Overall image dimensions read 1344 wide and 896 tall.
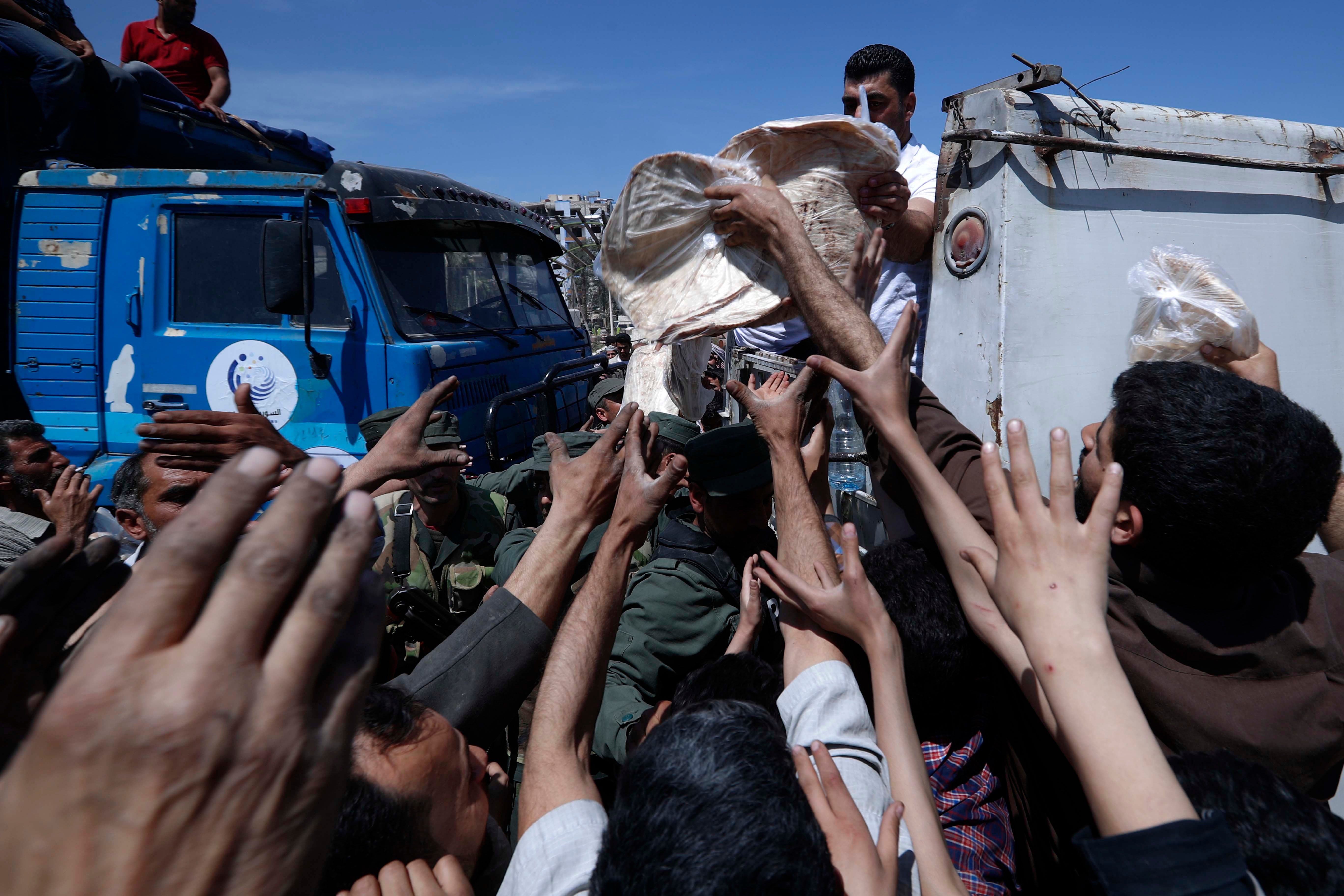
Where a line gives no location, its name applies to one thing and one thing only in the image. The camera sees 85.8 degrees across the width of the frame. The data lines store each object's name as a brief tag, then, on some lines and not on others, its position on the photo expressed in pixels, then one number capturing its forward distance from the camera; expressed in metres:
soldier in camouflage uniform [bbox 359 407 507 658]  2.94
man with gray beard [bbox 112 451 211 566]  2.45
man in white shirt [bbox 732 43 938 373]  2.32
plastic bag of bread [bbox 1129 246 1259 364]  1.84
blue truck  3.71
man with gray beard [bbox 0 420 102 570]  2.63
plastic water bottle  2.90
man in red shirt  5.16
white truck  2.01
